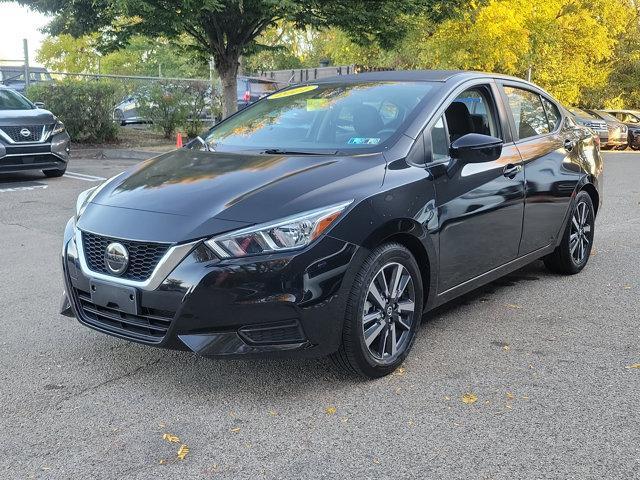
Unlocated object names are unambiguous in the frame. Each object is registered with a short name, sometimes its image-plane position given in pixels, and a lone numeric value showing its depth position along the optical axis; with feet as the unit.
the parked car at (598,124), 76.02
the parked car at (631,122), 84.23
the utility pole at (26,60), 59.07
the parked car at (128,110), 57.11
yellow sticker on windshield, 15.83
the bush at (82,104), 52.16
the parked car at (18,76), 60.29
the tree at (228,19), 43.98
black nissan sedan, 10.31
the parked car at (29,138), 36.35
